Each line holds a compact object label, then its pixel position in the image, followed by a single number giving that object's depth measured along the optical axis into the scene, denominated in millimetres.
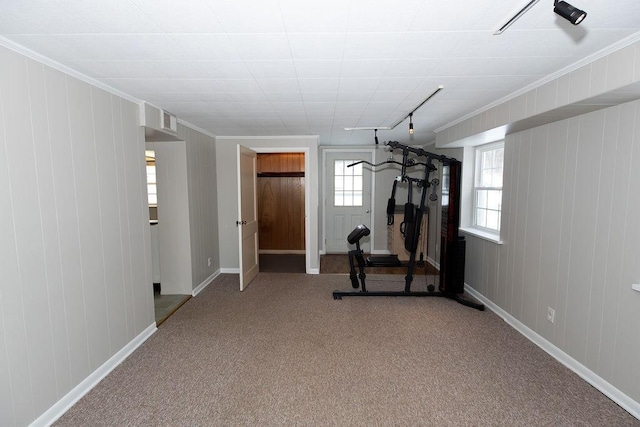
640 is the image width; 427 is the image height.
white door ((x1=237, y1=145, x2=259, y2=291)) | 4148
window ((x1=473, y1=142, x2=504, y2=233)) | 3773
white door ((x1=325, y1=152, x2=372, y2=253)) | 6281
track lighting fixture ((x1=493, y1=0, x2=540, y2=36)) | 1311
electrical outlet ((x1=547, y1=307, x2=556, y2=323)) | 2626
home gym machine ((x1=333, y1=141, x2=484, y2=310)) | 3783
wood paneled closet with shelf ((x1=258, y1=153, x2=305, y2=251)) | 6465
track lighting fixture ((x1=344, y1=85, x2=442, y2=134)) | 2598
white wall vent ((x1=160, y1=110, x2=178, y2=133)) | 3170
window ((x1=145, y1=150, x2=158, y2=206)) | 4516
